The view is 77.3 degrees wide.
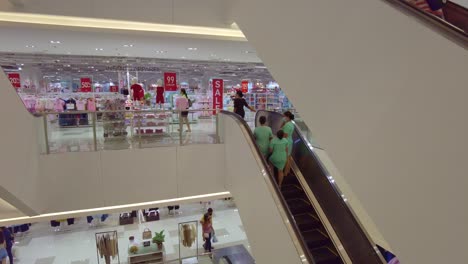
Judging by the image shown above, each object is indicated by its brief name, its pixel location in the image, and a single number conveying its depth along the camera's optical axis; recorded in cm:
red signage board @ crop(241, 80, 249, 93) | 1762
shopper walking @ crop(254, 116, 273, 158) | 554
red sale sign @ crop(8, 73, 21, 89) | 1227
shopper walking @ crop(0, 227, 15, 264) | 866
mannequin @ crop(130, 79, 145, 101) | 1101
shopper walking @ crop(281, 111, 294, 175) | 559
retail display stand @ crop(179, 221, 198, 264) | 984
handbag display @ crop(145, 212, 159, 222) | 1241
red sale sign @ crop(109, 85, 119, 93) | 1636
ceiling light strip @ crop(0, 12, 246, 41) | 577
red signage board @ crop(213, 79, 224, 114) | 1330
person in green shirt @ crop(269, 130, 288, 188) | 527
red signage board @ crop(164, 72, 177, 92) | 1304
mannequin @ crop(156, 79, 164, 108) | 1259
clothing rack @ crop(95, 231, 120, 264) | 902
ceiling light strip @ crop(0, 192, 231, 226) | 602
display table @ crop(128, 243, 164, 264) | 951
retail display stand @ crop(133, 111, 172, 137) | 646
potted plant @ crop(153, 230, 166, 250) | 988
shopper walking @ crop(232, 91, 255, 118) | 745
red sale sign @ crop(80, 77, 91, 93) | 1508
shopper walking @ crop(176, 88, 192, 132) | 890
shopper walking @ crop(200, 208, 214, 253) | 993
